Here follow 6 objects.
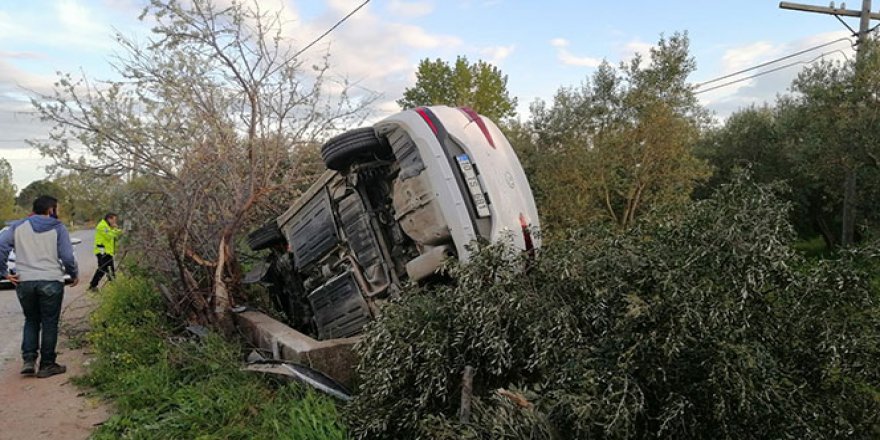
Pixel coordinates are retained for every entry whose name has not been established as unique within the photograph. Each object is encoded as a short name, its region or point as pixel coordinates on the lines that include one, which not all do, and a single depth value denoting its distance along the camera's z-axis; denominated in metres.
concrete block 4.14
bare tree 6.33
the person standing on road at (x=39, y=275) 5.16
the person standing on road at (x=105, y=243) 10.32
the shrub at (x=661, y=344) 2.50
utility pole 11.43
